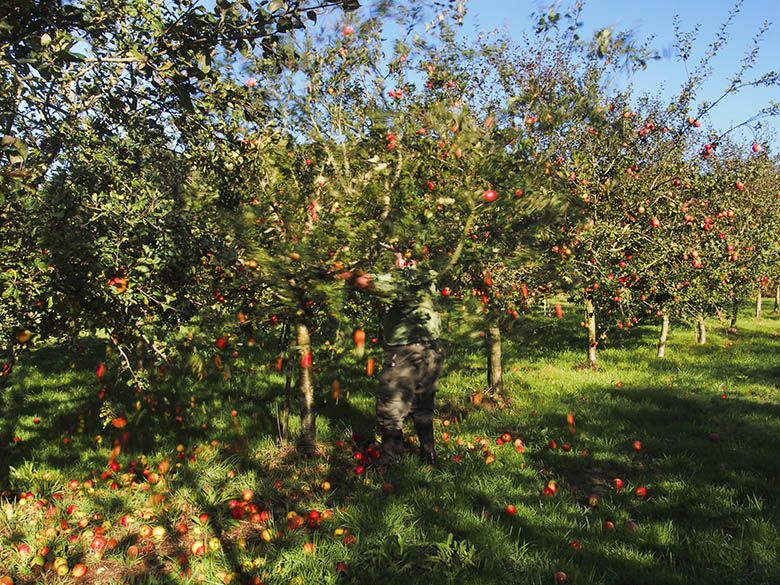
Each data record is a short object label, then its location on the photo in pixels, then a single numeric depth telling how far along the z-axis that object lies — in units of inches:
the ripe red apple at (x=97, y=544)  163.9
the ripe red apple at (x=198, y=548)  162.7
